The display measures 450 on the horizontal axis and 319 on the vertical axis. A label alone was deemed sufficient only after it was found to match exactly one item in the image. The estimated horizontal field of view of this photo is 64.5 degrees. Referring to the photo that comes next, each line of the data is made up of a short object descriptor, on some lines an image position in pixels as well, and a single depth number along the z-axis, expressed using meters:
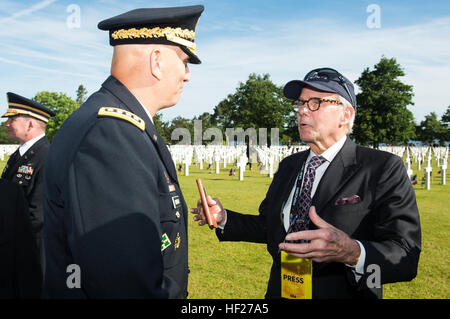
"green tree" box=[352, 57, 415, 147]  58.16
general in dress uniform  1.51
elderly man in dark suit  2.40
